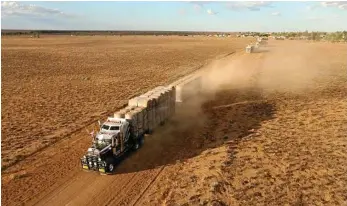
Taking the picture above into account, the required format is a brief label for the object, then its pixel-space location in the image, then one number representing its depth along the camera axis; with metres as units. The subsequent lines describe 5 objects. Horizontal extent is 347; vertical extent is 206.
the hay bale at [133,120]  22.83
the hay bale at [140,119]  23.64
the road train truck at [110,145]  19.98
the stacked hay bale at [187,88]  33.72
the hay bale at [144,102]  25.14
